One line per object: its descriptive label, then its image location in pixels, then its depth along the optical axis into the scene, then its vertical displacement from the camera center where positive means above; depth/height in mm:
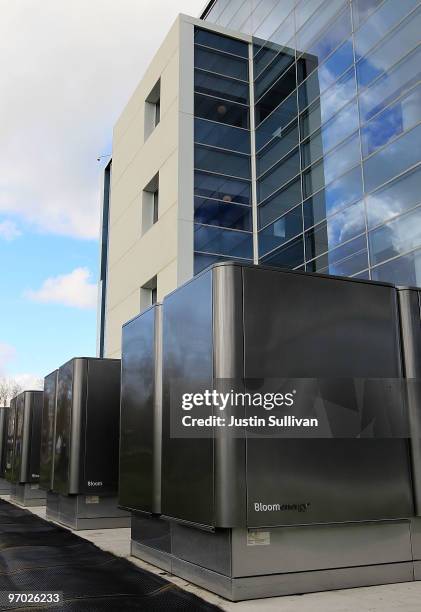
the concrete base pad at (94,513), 12312 -1334
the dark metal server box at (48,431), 14094 +320
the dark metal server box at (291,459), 6352 -175
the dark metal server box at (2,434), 24450 +457
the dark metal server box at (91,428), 12352 +324
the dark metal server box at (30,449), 18531 -101
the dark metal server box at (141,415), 8312 +404
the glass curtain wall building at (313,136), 16297 +9666
